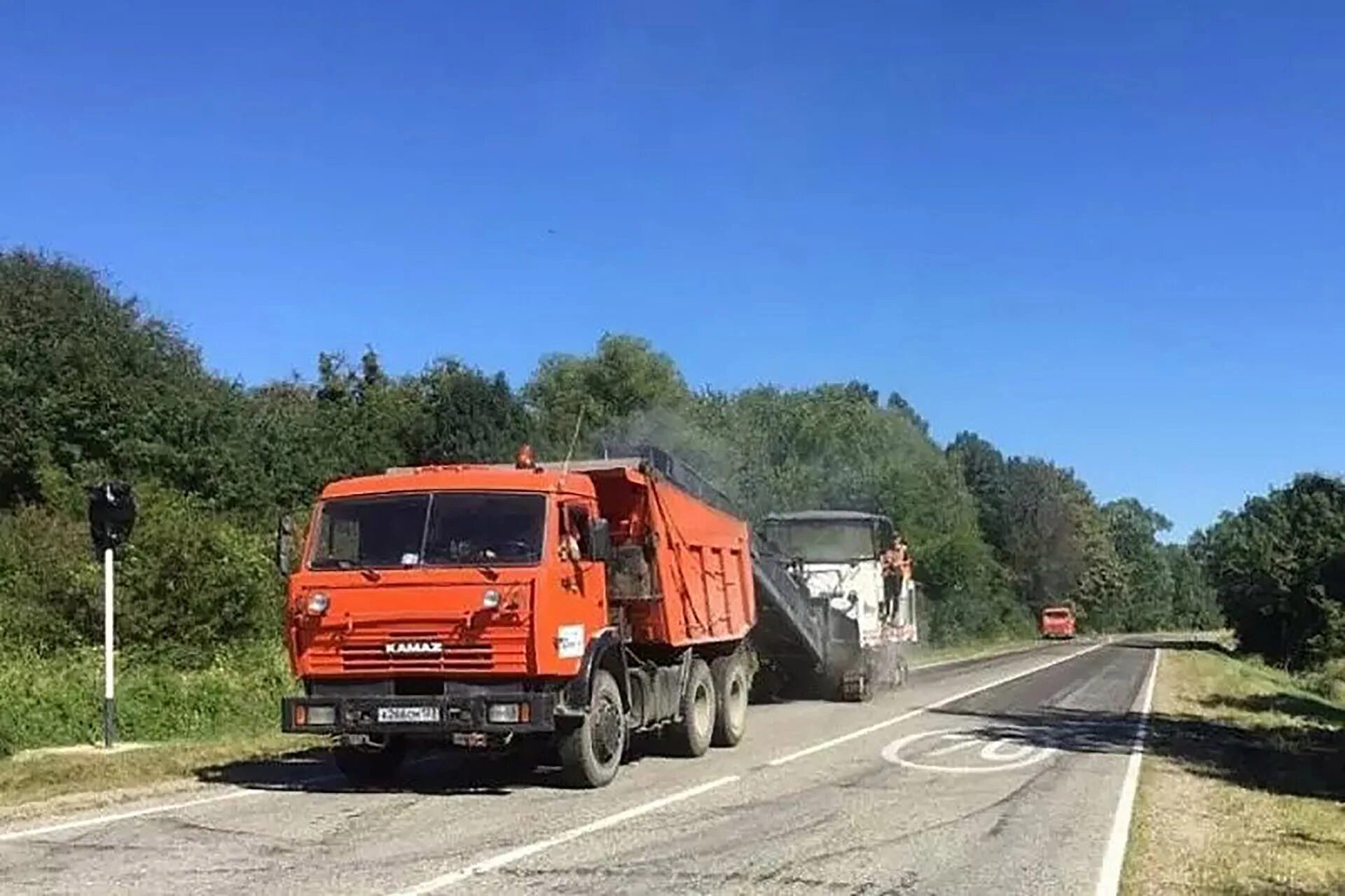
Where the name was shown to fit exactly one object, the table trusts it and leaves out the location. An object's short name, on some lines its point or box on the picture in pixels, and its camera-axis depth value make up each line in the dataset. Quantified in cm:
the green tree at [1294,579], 6488
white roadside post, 1712
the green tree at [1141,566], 14125
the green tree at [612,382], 7169
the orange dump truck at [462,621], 1291
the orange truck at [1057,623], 10169
